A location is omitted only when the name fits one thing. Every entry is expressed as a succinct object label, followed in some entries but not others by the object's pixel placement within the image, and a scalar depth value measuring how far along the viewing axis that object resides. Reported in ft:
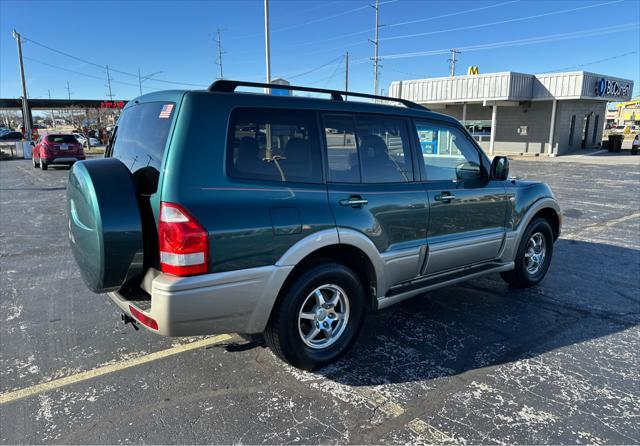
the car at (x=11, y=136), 177.78
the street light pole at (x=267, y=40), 71.31
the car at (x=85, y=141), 131.33
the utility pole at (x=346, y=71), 181.47
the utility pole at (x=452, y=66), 228.22
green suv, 9.10
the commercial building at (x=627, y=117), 286.25
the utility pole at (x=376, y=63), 142.10
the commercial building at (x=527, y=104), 90.17
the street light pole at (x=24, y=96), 114.12
